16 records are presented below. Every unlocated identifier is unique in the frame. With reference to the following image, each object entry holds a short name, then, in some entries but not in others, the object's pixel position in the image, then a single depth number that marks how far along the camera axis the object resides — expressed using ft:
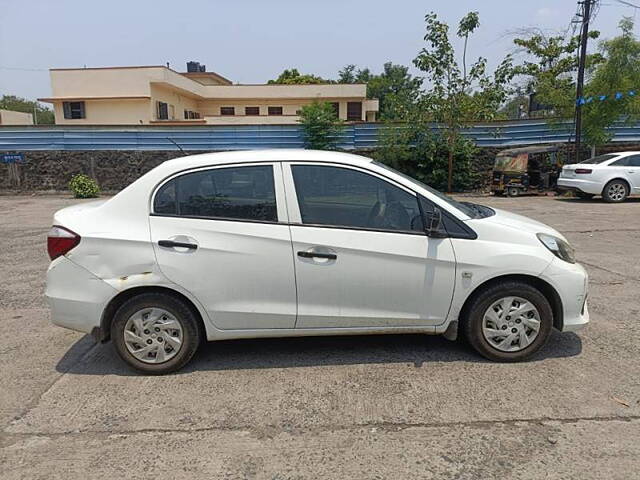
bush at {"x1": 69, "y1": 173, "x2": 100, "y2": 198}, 54.90
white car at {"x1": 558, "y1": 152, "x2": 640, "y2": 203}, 43.52
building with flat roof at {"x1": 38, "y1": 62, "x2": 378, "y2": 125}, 88.99
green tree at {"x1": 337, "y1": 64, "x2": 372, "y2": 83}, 215.51
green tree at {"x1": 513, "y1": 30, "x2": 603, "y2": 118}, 52.65
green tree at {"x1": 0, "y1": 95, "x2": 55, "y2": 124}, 209.46
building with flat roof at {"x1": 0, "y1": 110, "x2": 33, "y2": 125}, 121.33
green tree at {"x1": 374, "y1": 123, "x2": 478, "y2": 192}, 51.55
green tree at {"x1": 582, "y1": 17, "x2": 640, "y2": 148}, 47.62
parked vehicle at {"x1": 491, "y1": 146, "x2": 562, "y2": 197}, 49.67
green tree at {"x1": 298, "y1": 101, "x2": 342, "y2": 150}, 54.54
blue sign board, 57.21
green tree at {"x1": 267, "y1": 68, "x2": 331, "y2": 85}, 142.51
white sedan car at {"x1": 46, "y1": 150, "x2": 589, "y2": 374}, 11.18
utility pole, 49.78
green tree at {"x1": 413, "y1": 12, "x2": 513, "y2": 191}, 48.60
